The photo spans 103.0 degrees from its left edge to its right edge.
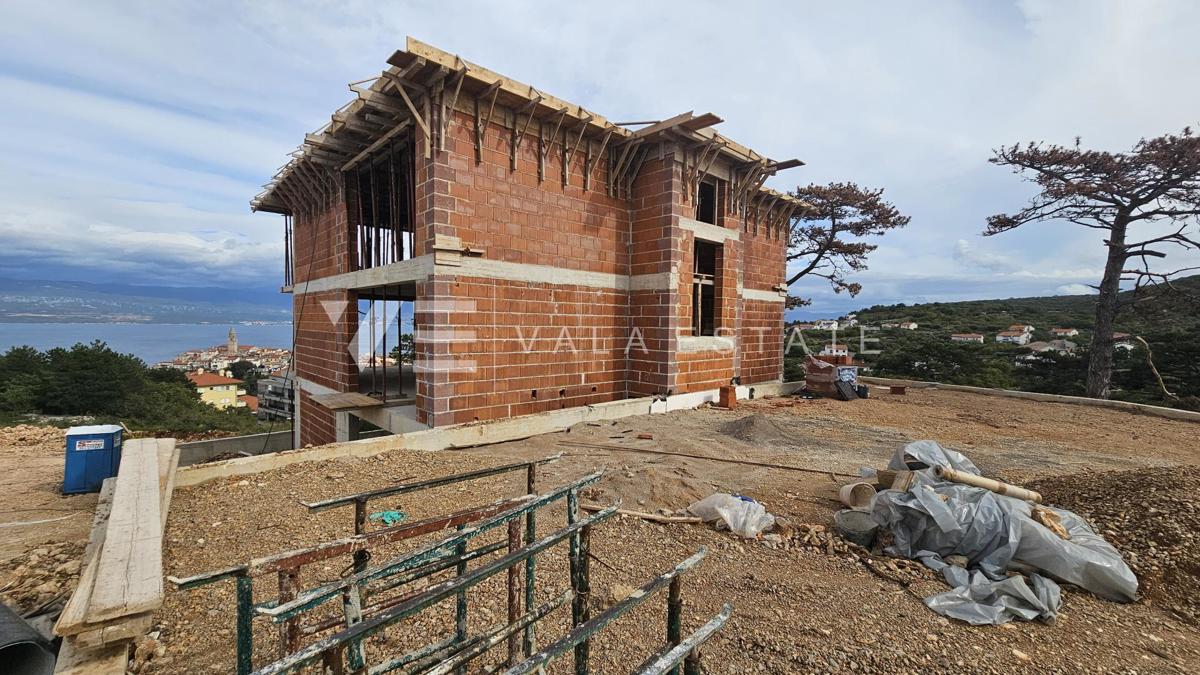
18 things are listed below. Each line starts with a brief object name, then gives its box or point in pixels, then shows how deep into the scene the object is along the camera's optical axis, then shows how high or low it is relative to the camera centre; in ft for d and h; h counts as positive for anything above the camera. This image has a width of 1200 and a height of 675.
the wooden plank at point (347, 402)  28.81 -4.51
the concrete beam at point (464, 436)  17.60 -5.30
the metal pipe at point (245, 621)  5.21 -3.26
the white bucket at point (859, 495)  15.85 -5.60
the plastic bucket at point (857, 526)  13.50 -5.72
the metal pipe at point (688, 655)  4.52 -3.25
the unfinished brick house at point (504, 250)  25.20 +5.22
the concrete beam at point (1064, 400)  35.47 -6.33
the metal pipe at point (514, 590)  7.64 -4.33
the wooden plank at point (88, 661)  7.05 -5.00
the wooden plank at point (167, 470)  14.38 -4.83
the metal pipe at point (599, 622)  4.27 -2.93
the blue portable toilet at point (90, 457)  16.96 -4.64
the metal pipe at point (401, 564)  4.80 -2.82
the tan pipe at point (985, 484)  14.51 -4.78
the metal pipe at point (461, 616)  7.49 -4.60
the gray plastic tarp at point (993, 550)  10.24 -5.47
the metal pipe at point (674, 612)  5.64 -3.39
